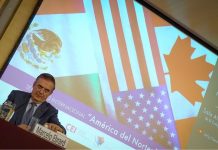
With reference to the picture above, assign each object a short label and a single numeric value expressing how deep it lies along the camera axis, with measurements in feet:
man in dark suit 6.86
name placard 4.23
